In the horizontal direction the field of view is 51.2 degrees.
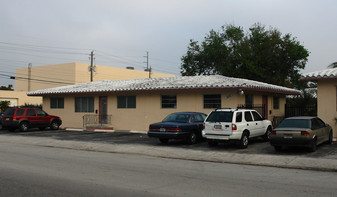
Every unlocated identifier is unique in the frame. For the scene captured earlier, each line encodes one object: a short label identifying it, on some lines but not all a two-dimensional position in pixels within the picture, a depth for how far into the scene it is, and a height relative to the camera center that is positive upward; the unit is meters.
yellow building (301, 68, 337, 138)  17.28 +0.72
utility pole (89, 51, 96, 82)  45.49 +7.05
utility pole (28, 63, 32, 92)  69.75 +7.80
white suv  14.77 -0.63
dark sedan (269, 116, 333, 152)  13.16 -0.83
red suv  25.23 -0.58
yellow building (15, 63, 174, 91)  61.38 +6.94
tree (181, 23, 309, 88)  39.38 +6.46
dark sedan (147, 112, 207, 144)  16.20 -0.76
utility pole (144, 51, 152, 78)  65.28 +9.13
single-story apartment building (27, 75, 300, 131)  21.09 +0.88
